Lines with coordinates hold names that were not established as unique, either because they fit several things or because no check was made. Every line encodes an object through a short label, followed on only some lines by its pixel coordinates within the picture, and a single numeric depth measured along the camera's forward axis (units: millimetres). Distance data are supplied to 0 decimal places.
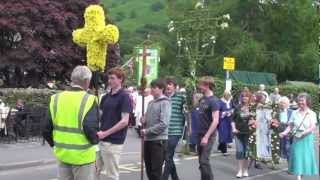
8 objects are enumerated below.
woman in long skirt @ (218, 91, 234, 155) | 16797
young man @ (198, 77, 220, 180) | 9781
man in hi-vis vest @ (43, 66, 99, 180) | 6824
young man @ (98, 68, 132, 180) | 8141
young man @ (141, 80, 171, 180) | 9086
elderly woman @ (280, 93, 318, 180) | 11453
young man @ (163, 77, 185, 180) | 10562
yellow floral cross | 11141
